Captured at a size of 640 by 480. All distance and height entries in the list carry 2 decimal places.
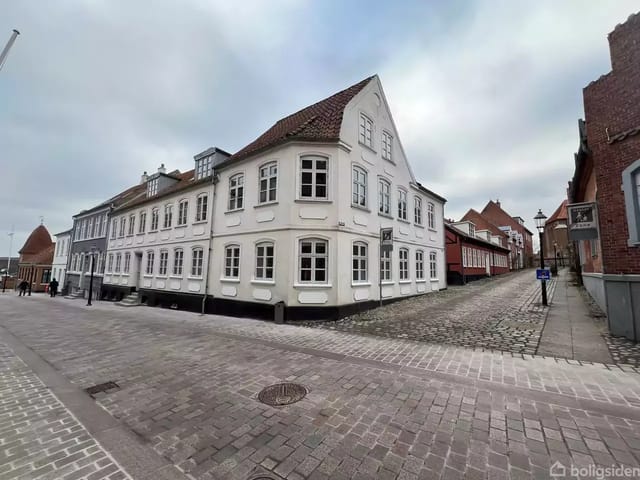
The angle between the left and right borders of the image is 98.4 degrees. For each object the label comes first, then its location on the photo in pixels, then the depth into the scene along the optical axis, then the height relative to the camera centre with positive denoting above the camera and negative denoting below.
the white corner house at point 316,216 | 10.76 +2.35
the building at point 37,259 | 41.59 +0.90
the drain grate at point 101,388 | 4.40 -2.00
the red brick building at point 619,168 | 6.52 +2.65
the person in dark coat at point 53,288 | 27.82 -2.33
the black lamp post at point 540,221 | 12.65 +2.43
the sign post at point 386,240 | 10.72 +1.20
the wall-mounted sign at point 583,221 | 7.94 +1.56
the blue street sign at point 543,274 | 11.41 -0.03
